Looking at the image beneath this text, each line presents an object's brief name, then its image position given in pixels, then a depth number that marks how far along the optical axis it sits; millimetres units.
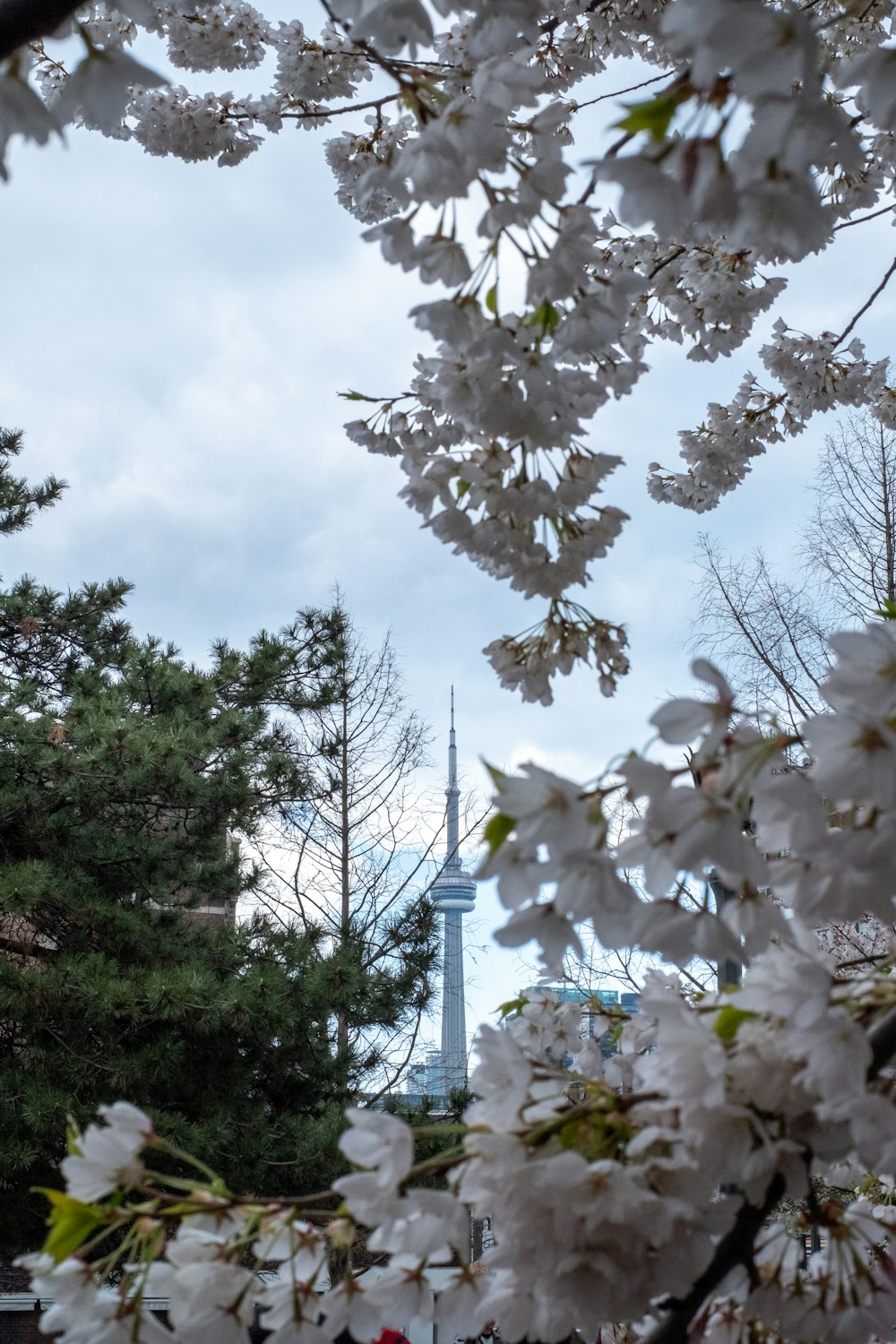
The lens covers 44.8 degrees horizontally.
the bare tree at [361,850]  8312
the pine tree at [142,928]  4992
